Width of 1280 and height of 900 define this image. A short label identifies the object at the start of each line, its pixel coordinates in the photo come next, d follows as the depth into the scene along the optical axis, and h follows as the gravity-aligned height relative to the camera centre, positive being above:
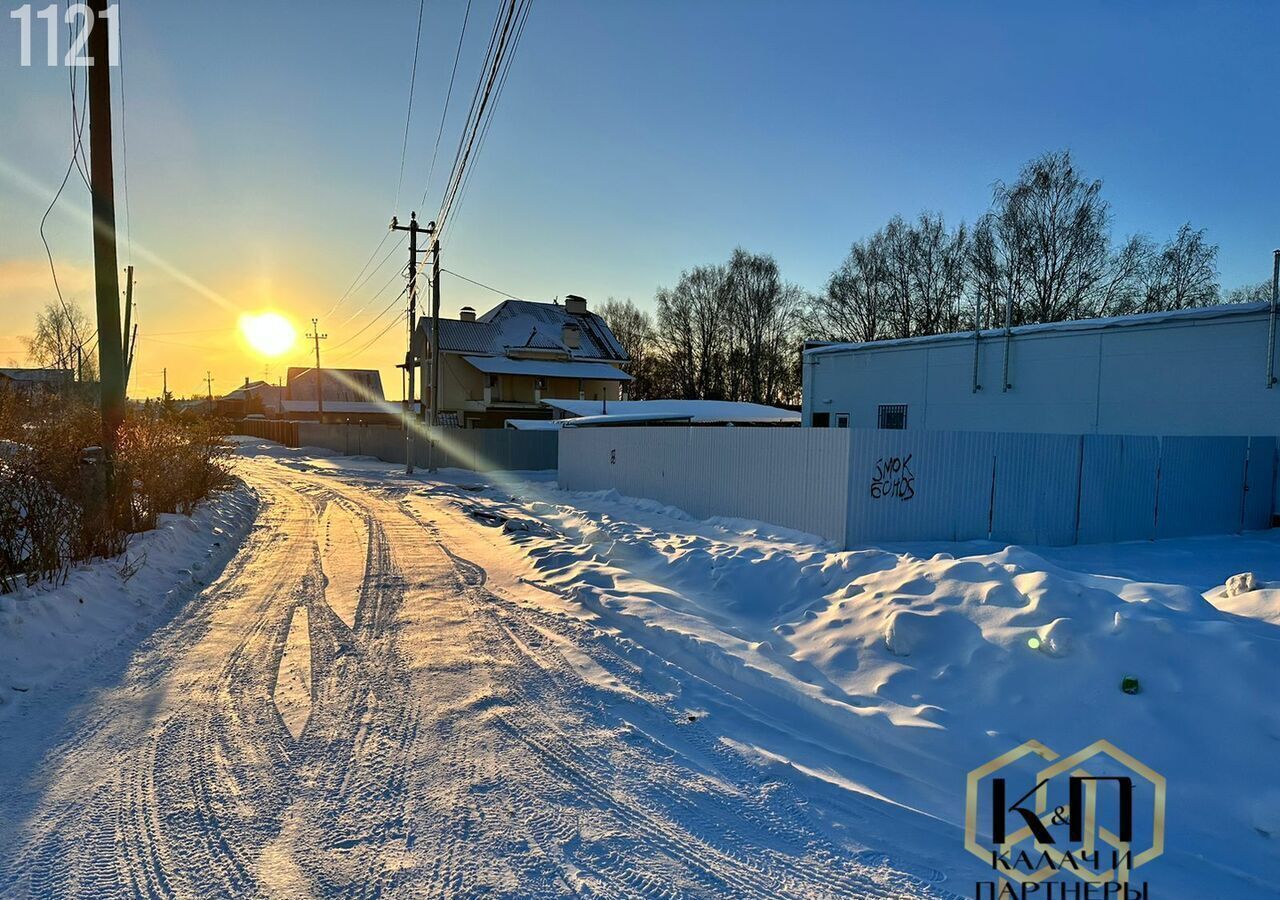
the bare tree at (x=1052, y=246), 32.59 +9.03
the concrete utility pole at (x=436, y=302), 28.50 +4.66
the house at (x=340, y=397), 74.74 +1.79
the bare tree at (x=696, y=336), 58.91 +7.53
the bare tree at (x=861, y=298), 45.16 +8.68
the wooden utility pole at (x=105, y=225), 9.09 +2.44
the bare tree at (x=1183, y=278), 31.81 +7.36
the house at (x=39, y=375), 27.06 +2.34
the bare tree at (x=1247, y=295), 32.03 +6.74
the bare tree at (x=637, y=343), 64.62 +7.44
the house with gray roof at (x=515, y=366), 45.25 +3.46
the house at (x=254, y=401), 88.88 +1.13
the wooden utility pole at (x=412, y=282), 30.53 +5.85
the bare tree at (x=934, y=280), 40.97 +9.08
